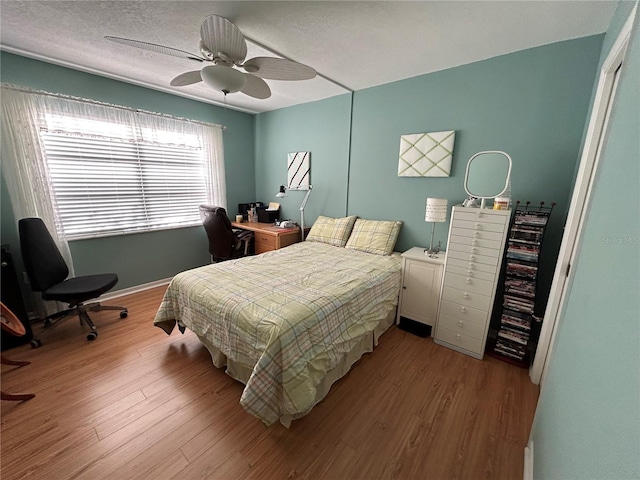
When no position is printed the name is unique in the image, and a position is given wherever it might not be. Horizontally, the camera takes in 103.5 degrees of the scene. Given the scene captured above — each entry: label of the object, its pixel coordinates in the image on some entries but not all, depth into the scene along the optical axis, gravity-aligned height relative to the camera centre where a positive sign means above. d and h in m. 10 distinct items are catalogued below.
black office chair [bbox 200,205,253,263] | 3.18 -0.65
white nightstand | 2.31 -0.91
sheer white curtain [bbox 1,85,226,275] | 2.29 +0.50
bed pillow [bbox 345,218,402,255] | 2.82 -0.56
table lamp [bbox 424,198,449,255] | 2.37 -0.20
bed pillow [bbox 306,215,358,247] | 3.16 -0.56
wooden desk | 3.36 -0.70
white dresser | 1.94 -0.70
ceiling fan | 1.51 +0.83
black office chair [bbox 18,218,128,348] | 2.21 -0.93
